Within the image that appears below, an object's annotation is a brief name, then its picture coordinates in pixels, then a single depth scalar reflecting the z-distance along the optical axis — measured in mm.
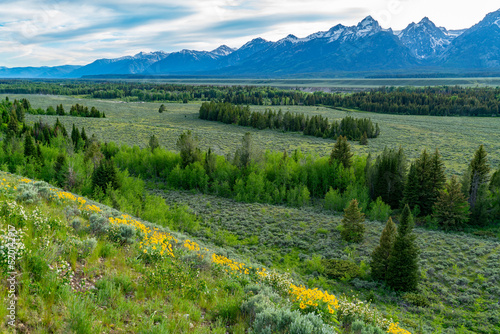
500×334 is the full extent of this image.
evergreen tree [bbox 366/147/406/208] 43059
